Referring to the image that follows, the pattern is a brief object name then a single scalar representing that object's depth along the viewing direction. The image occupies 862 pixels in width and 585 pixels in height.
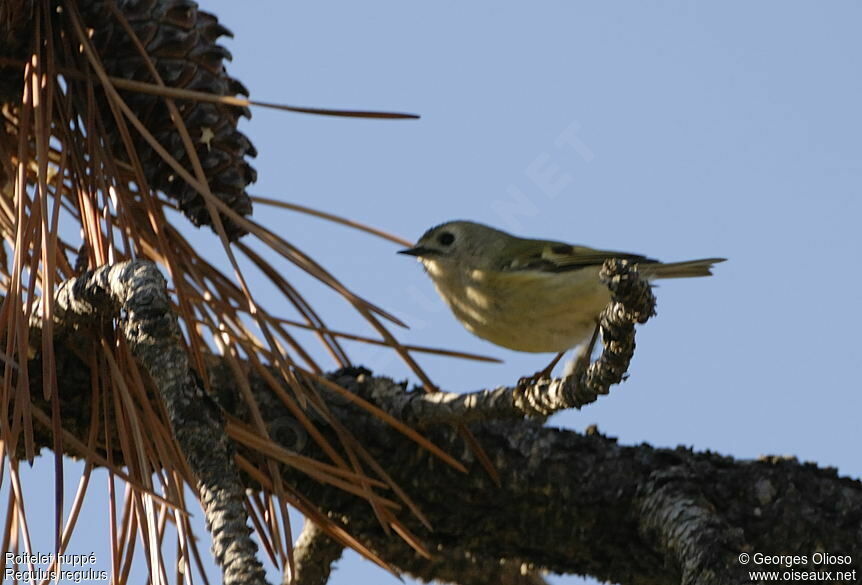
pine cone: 4.88
